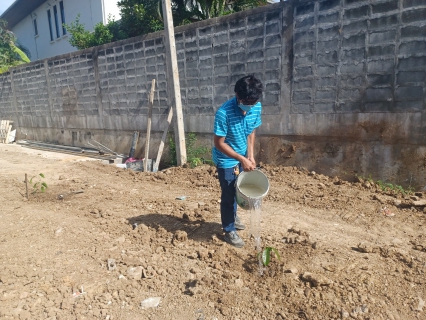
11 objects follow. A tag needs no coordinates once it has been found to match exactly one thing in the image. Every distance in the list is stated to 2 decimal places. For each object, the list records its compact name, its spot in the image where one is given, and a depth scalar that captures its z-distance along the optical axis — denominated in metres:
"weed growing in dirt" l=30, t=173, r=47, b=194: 5.20
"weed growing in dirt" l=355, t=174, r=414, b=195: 4.31
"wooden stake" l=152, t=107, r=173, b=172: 6.76
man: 2.84
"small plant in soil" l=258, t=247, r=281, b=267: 2.64
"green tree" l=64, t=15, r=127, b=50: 10.91
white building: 13.80
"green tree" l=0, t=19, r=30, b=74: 16.72
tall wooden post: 6.29
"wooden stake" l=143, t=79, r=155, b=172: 7.01
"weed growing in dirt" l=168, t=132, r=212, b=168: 6.45
